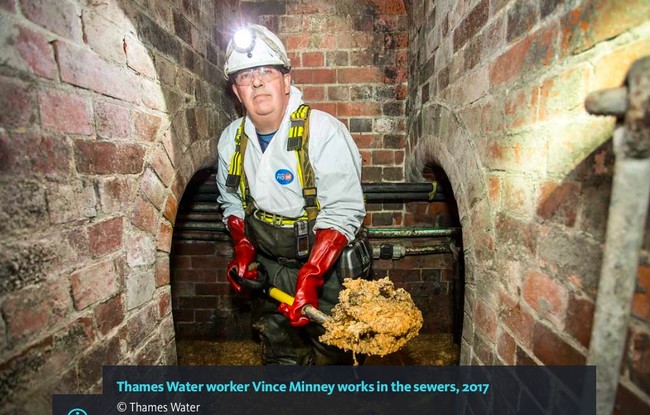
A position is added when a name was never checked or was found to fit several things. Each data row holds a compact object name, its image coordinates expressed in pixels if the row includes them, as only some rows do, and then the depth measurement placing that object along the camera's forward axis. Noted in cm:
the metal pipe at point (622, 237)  56
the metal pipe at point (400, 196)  258
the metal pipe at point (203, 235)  294
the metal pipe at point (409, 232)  275
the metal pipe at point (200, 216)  281
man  193
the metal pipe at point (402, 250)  278
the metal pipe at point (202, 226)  277
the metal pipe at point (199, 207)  272
